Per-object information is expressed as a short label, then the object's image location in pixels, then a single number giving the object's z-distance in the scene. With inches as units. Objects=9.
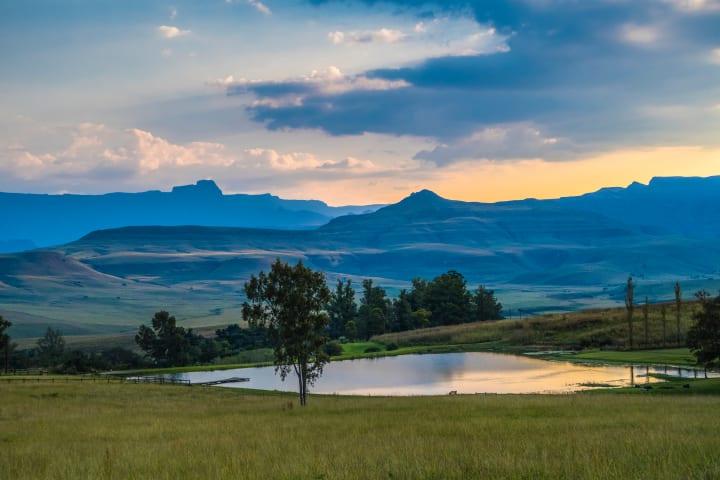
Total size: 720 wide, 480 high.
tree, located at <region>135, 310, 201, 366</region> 5167.3
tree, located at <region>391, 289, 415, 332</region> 6801.2
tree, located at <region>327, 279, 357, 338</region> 7121.1
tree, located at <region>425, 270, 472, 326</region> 6914.4
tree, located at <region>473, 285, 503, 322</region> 7140.8
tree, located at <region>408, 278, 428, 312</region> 7116.1
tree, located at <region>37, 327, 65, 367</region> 5679.1
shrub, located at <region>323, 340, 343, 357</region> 5191.9
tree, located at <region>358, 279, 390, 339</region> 6515.8
